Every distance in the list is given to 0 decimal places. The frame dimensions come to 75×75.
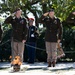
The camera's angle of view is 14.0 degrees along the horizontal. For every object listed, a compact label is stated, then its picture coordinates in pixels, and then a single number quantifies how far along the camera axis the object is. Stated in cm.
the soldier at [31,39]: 1176
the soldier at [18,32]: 957
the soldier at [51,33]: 1008
